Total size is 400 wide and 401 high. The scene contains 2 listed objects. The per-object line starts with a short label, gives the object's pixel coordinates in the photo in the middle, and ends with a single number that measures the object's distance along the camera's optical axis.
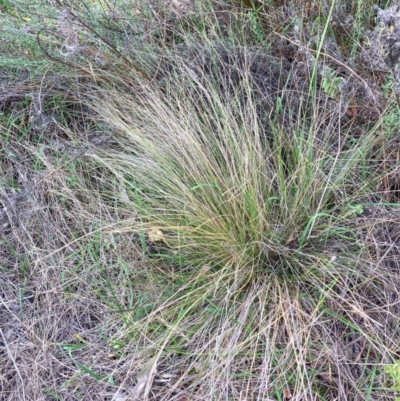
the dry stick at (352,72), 1.54
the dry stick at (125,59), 1.86
